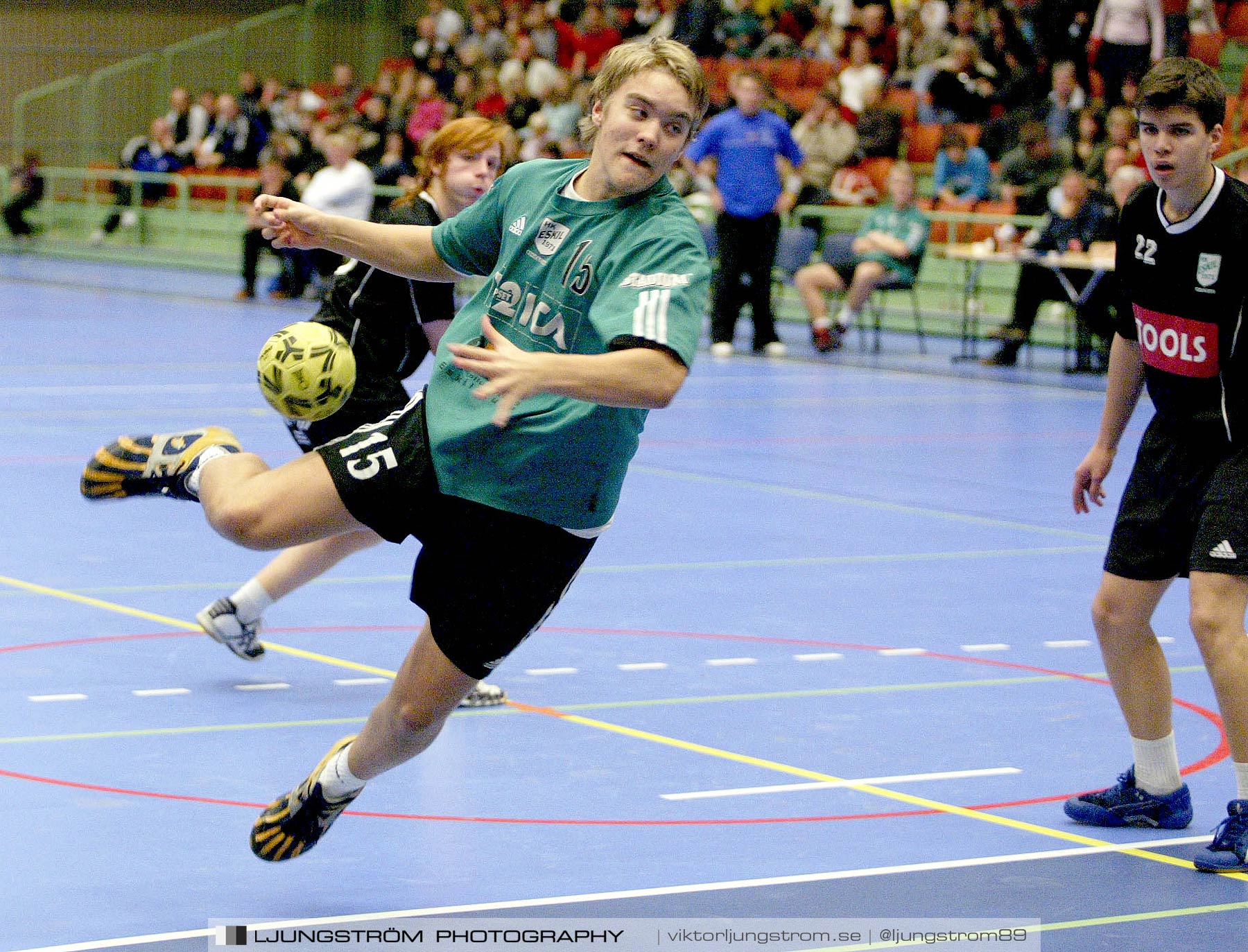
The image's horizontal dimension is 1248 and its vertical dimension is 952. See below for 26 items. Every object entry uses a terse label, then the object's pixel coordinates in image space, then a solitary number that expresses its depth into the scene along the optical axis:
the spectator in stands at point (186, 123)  28.64
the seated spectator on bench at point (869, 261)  17.36
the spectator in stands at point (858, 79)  22.19
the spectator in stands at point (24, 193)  29.91
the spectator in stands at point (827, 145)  20.12
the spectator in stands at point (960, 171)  19.39
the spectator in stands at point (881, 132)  20.84
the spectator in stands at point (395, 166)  23.12
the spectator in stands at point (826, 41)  24.08
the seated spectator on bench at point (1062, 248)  15.80
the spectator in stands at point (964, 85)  21.61
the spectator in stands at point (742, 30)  25.11
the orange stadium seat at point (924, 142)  21.95
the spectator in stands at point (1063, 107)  19.34
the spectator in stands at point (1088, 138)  17.44
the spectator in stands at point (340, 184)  16.53
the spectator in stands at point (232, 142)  27.84
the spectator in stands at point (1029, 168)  18.34
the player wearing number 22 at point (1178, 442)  4.61
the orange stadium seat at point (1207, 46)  20.31
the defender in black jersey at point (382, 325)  6.16
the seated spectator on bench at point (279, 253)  22.47
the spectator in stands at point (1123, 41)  18.91
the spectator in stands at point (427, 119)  24.77
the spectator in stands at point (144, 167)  28.55
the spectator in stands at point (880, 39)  23.25
